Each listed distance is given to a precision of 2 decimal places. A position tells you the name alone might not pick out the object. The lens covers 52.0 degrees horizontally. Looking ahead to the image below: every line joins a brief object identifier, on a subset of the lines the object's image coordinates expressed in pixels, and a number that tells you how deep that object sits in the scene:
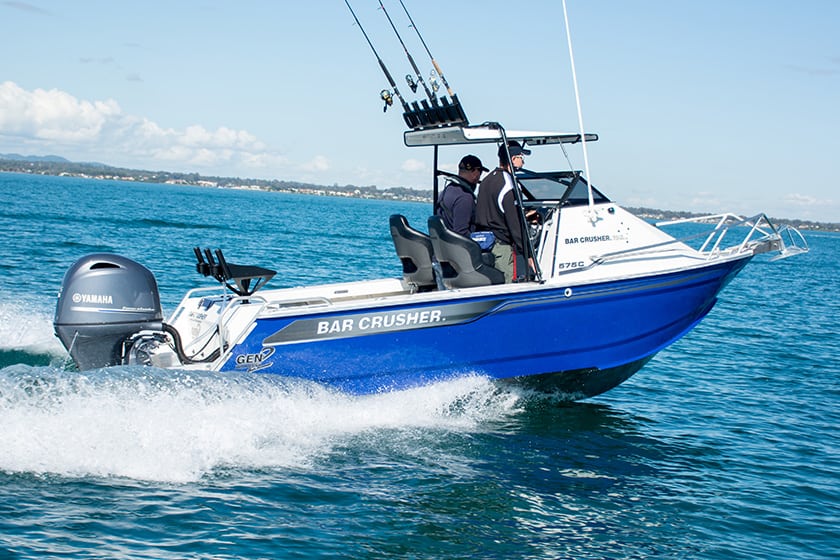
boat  7.11
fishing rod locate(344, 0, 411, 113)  8.33
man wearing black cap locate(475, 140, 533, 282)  7.91
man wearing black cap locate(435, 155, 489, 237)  8.20
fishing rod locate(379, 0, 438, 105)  8.13
